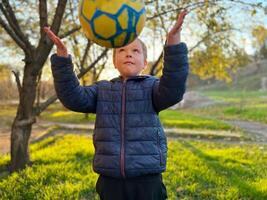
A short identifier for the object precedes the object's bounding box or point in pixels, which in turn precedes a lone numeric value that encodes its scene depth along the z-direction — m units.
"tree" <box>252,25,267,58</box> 67.44
